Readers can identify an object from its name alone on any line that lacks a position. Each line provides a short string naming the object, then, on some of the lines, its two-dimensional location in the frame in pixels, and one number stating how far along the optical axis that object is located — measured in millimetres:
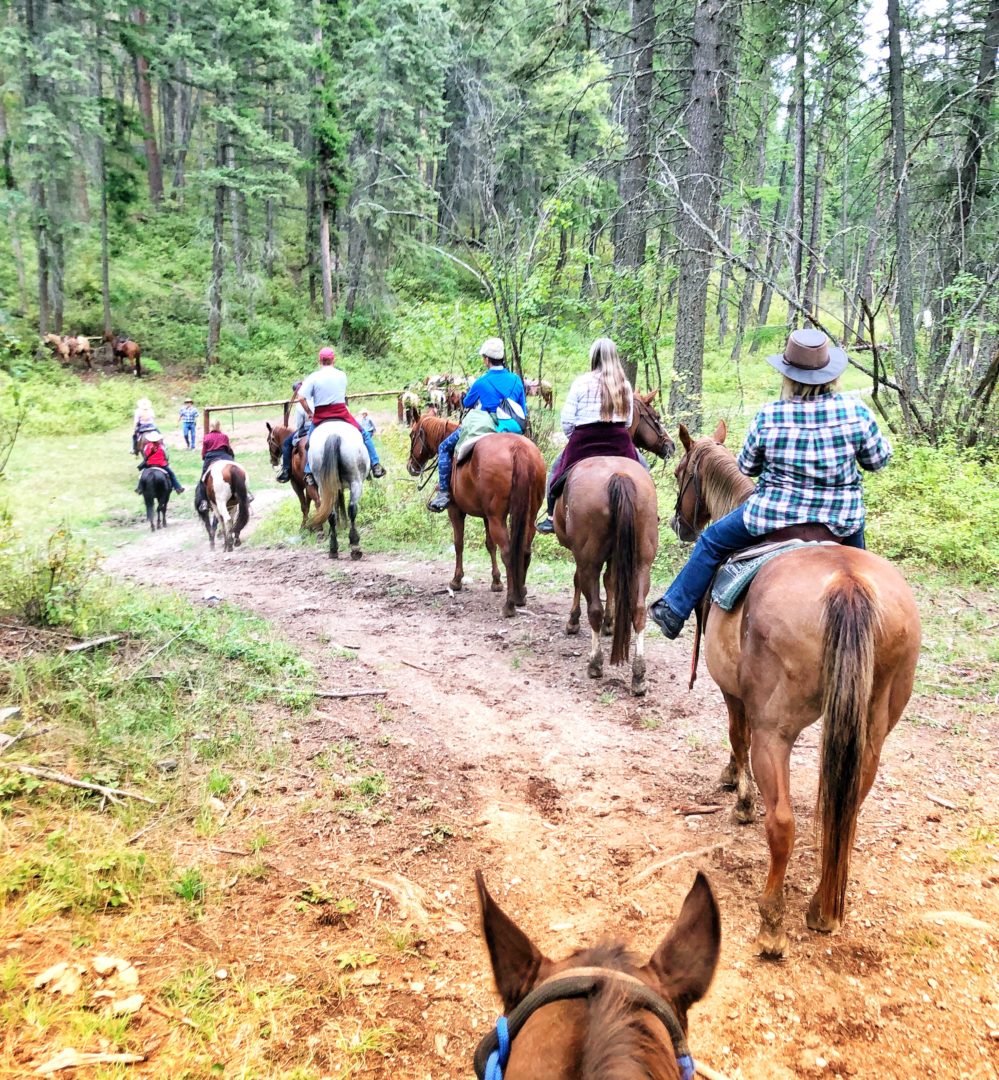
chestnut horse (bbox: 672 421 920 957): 2924
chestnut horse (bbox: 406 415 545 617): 7787
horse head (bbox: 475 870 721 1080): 1187
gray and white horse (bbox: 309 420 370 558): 10500
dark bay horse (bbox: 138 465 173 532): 14594
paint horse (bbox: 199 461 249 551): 12555
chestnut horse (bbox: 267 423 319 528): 12180
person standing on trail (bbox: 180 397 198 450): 21220
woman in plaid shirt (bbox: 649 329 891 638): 3508
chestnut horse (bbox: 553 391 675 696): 5836
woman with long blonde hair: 6352
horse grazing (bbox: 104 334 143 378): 27422
